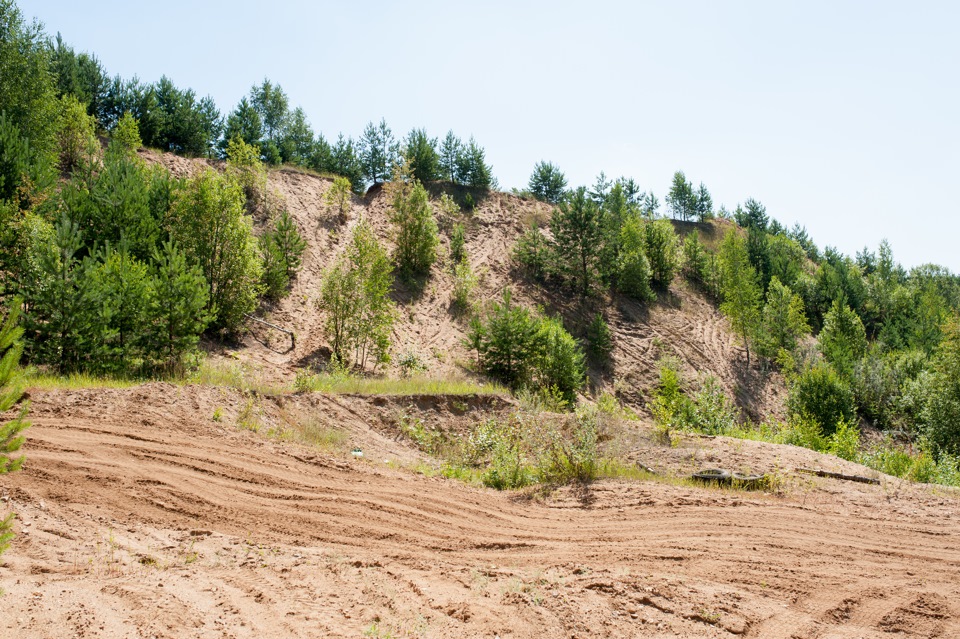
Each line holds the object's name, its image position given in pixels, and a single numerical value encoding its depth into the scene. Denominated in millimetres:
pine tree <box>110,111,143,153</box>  32500
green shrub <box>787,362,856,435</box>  33031
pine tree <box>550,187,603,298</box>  40344
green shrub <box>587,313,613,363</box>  37562
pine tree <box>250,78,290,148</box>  60219
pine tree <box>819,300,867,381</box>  45750
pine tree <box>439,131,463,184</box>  49844
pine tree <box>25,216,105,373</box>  14055
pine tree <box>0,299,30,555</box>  3883
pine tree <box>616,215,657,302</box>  44250
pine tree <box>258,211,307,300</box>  26922
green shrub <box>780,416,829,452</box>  19641
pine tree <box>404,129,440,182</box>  47219
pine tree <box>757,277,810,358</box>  45844
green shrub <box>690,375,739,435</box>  20703
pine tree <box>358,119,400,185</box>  47500
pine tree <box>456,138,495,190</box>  49656
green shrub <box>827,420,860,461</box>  17089
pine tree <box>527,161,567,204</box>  58031
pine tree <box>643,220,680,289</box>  49062
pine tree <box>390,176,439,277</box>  33812
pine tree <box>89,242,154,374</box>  14891
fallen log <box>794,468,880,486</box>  11031
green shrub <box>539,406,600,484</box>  10758
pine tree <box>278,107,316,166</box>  50938
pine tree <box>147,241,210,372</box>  15953
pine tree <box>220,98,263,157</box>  47375
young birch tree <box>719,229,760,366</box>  45844
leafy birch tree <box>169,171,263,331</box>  22078
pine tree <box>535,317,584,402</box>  27688
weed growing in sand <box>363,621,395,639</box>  5134
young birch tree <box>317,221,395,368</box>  24516
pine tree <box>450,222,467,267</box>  39312
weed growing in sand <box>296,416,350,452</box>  11952
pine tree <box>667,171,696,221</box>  75625
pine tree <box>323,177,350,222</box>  37938
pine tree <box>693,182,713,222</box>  75375
